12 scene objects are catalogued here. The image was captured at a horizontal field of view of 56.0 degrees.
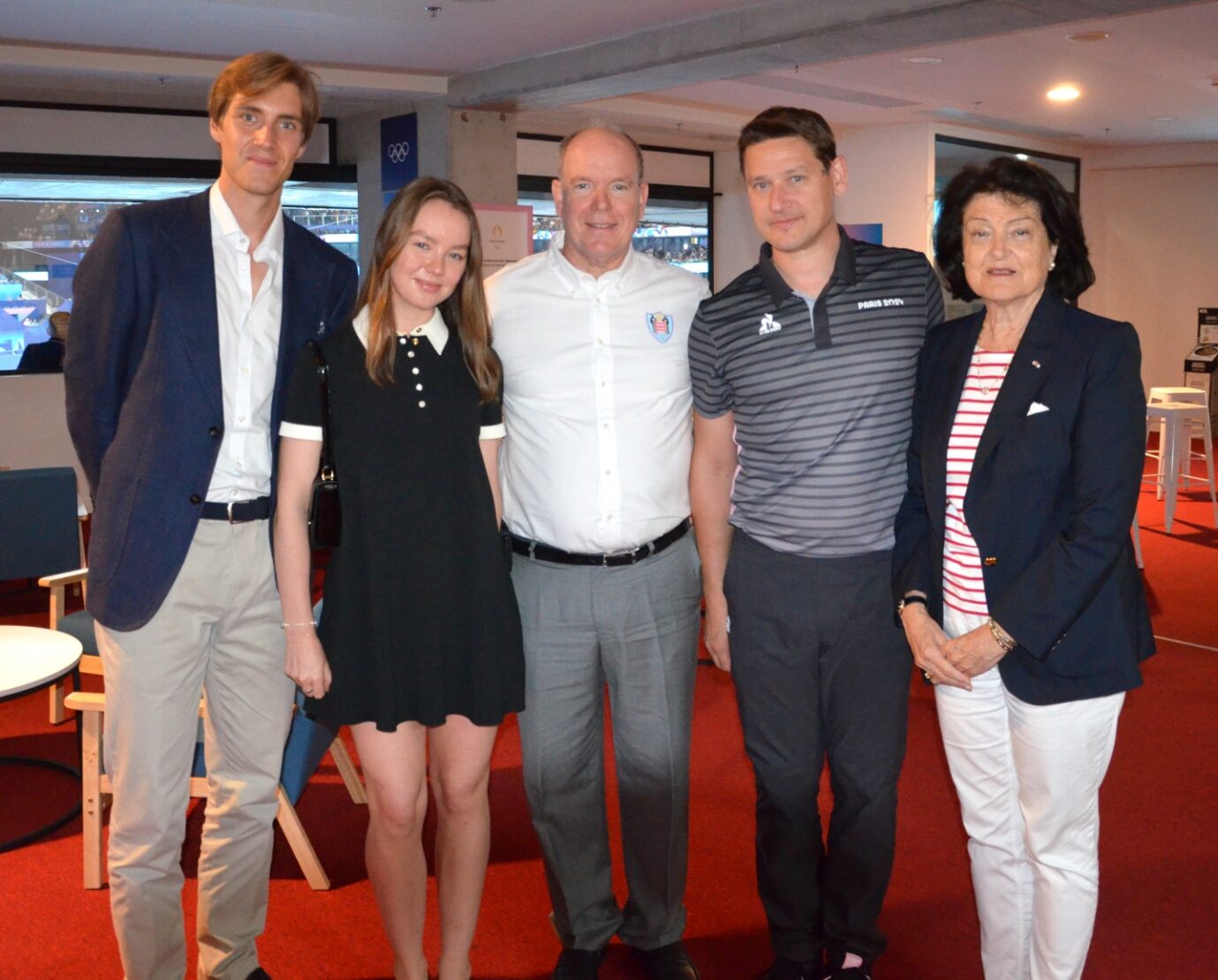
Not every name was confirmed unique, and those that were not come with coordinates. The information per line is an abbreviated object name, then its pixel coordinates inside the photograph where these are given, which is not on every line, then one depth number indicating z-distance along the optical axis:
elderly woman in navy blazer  2.07
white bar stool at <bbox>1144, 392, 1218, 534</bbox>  8.19
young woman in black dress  2.32
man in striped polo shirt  2.47
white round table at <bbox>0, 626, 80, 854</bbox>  3.52
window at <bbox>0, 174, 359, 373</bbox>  9.46
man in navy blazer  2.36
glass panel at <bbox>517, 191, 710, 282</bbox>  13.26
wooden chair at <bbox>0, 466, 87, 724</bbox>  5.09
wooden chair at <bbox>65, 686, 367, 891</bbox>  3.28
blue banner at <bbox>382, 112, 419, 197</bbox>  9.43
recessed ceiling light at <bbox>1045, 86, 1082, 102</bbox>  10.05
